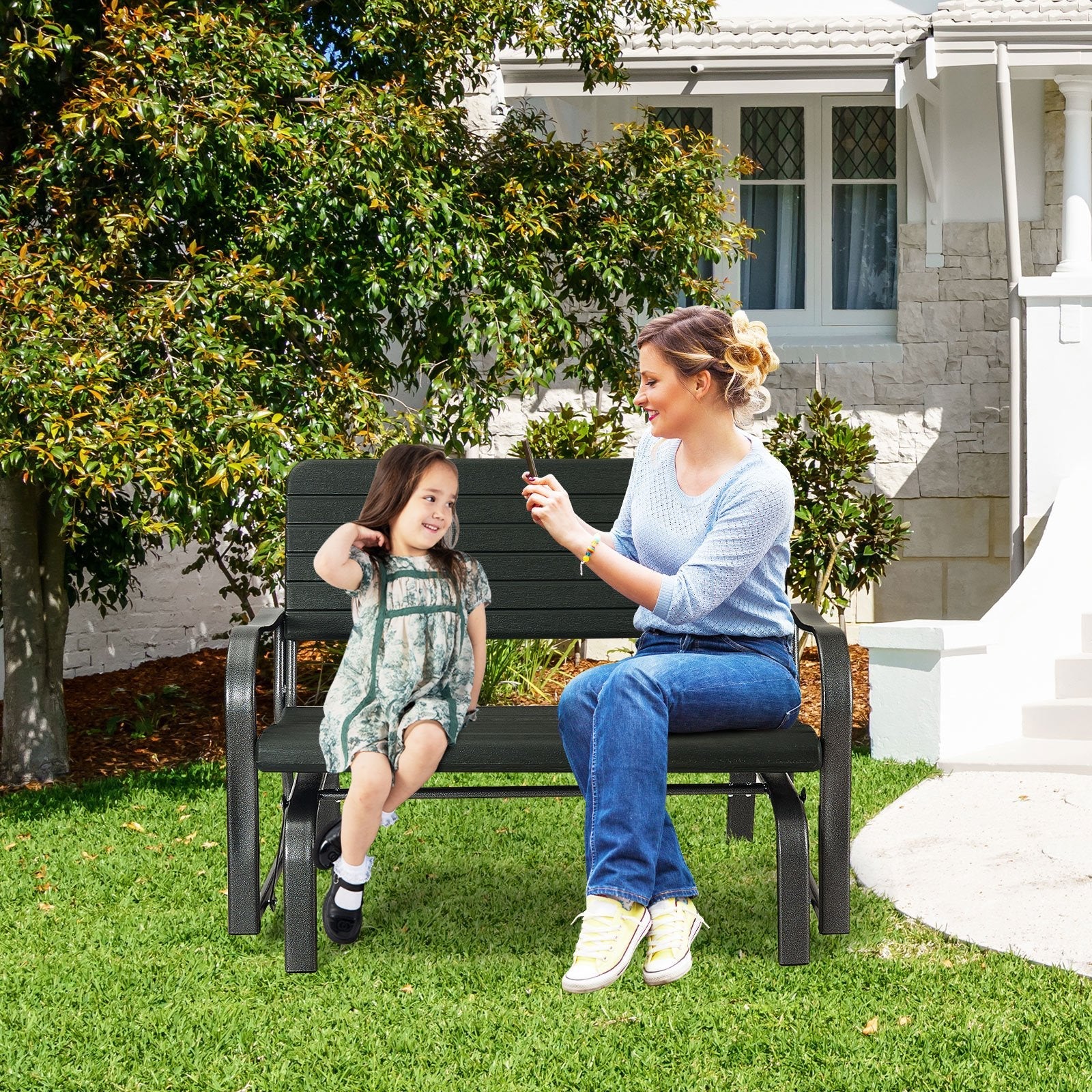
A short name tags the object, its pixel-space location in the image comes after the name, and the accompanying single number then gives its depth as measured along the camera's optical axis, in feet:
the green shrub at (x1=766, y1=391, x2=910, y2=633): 26.81
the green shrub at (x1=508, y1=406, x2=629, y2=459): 25.17
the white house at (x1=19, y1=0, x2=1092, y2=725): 28.53
